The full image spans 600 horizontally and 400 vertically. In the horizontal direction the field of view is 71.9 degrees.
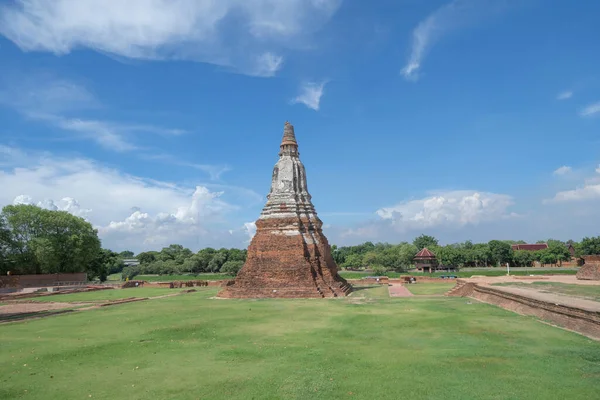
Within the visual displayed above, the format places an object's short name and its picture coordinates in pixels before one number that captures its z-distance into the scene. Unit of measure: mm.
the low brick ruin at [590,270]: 30109
